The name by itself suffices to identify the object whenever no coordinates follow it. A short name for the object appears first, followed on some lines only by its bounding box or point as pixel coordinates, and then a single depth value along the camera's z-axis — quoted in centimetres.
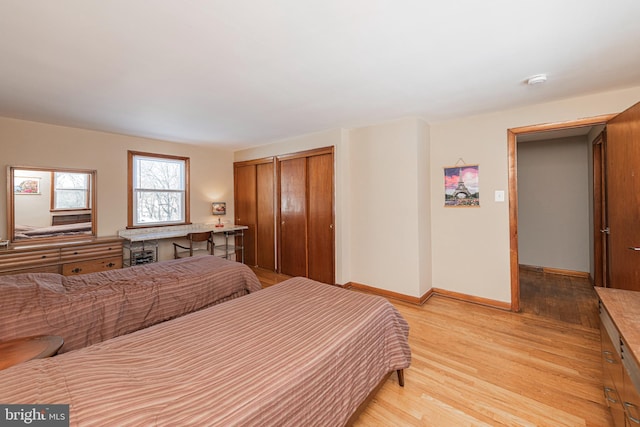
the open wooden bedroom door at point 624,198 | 201
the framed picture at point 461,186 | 330
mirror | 330
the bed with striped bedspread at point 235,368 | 88
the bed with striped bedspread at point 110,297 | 179
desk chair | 426
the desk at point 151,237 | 394
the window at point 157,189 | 429
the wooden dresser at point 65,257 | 304
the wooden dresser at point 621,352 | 116
